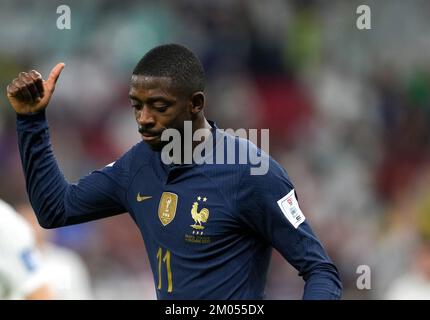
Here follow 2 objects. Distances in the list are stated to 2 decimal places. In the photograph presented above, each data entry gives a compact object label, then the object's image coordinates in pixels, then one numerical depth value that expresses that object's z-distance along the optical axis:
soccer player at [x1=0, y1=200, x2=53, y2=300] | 10.54
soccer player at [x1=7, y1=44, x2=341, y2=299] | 7.72
